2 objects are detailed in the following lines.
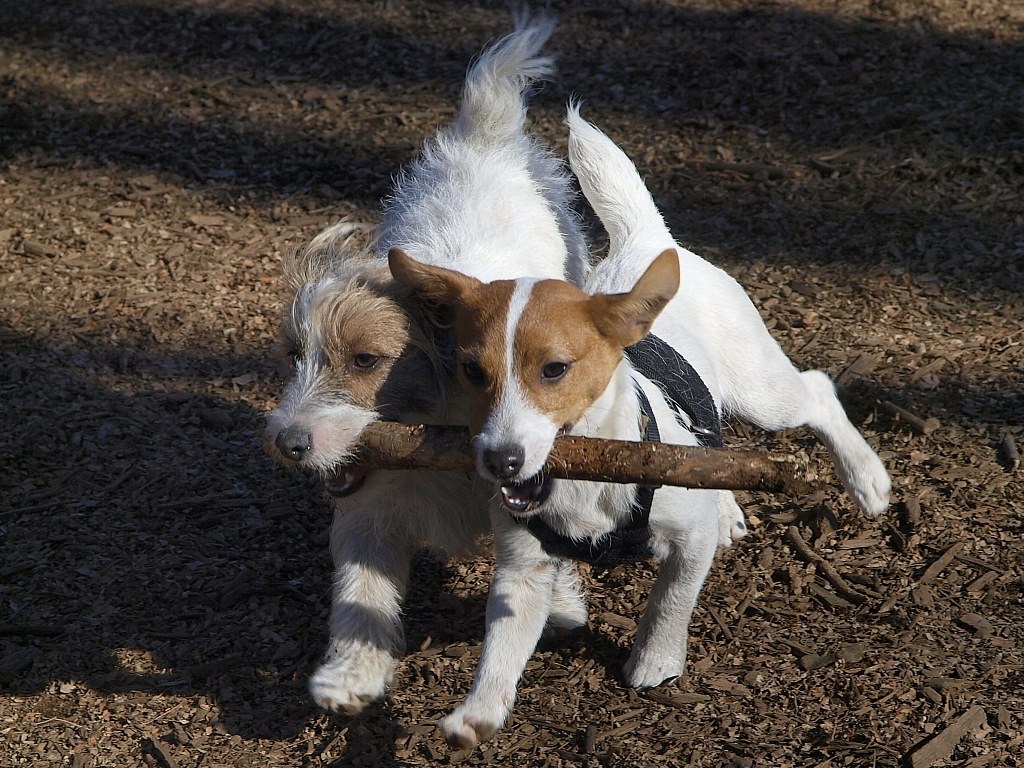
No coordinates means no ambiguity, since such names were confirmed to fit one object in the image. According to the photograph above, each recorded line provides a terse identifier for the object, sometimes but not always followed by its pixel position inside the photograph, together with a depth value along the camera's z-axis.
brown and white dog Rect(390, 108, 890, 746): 3.66
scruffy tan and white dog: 4.02
